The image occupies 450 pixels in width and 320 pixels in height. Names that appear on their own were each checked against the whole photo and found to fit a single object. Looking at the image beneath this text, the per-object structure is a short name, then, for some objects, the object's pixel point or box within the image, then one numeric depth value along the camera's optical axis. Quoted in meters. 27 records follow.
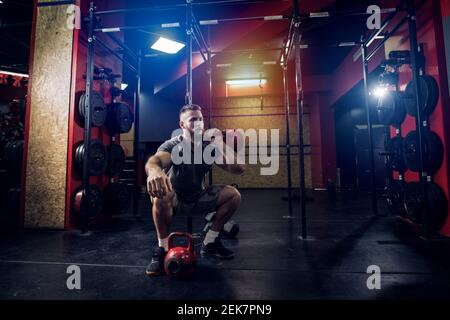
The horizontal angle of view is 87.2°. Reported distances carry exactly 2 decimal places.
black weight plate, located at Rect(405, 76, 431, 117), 2.12
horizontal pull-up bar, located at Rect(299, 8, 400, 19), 2.18
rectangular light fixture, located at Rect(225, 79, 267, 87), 6.49
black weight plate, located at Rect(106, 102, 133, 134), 3.01
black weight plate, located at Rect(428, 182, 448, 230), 2.05
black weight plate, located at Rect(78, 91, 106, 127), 2.58
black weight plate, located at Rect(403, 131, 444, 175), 2.06
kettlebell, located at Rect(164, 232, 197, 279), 1.26
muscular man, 1.63
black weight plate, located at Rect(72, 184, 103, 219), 2.52
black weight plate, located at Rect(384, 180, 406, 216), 2.53
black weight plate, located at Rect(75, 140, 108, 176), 2.54
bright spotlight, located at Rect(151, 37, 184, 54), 4.90
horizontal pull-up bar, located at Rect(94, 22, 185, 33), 2.40
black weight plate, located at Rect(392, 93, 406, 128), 2.56
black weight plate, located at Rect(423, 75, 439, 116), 2.10
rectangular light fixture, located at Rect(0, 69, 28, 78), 6.06
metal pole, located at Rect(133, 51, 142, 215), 3.23
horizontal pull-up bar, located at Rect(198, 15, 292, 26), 2.29
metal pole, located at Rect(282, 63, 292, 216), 2.99
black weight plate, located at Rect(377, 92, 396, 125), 2.59
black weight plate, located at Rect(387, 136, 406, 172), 2.53
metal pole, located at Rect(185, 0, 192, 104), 2.09
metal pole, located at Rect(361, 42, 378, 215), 2.95
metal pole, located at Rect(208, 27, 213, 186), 3.14
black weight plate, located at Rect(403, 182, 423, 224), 2.20
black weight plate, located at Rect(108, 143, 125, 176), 2.99
